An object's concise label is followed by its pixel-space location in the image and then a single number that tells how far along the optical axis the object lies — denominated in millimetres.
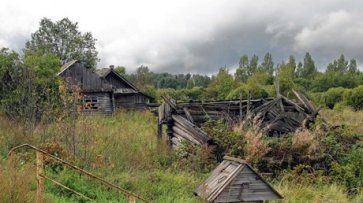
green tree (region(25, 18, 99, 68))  50375
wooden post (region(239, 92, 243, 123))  13844
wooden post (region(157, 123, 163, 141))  14133
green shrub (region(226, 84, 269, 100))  30147
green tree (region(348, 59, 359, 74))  78150
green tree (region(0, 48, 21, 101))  14082
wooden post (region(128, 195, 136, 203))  5116
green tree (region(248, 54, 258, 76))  74438
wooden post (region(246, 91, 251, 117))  13611
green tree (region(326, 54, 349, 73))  78250
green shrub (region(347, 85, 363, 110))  29688
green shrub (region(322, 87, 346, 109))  35372
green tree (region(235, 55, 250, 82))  73356
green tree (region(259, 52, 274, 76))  83562
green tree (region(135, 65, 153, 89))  64312
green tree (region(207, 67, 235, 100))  43781
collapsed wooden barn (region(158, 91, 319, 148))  13305
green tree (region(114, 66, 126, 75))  56169
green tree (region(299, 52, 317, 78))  76438
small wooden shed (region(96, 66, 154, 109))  34844
